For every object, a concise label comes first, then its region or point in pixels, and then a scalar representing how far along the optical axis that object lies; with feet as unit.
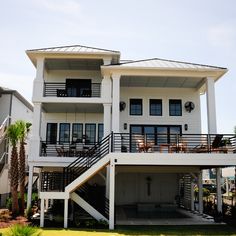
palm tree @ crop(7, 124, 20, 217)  59.11
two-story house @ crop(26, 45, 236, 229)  49.37
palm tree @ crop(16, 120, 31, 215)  60.44
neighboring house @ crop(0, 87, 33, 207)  73.82
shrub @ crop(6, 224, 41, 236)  33.01
